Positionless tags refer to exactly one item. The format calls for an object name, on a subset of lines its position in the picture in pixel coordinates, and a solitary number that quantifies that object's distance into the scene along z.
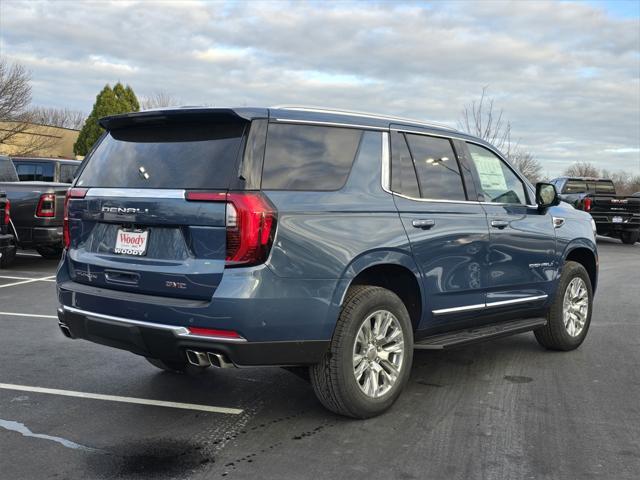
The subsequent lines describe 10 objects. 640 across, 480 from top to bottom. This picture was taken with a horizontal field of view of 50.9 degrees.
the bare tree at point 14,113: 34.91
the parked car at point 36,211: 10.88
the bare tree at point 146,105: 51.44
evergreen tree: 42.84
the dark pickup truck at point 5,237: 9.07
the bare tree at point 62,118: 68.31
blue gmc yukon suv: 3.69
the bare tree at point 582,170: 73.60
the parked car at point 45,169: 14.23
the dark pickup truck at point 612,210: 18.41
